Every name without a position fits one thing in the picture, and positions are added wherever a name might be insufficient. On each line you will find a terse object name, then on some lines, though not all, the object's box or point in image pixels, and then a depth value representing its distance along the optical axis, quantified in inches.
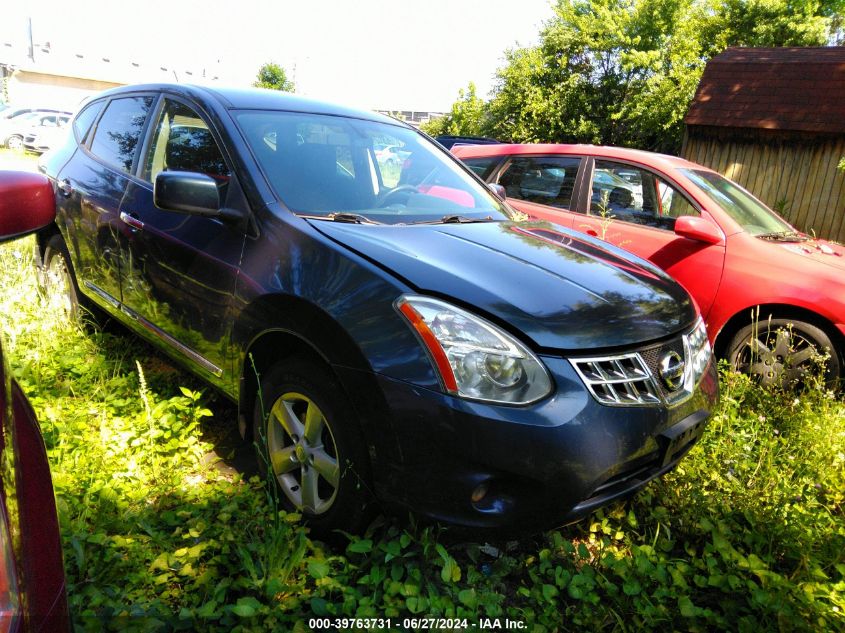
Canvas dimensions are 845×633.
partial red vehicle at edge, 35.4
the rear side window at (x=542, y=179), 202.7
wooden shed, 394.3
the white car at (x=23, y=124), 734.5
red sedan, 145.6
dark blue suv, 73.2
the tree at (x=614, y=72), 769.6
